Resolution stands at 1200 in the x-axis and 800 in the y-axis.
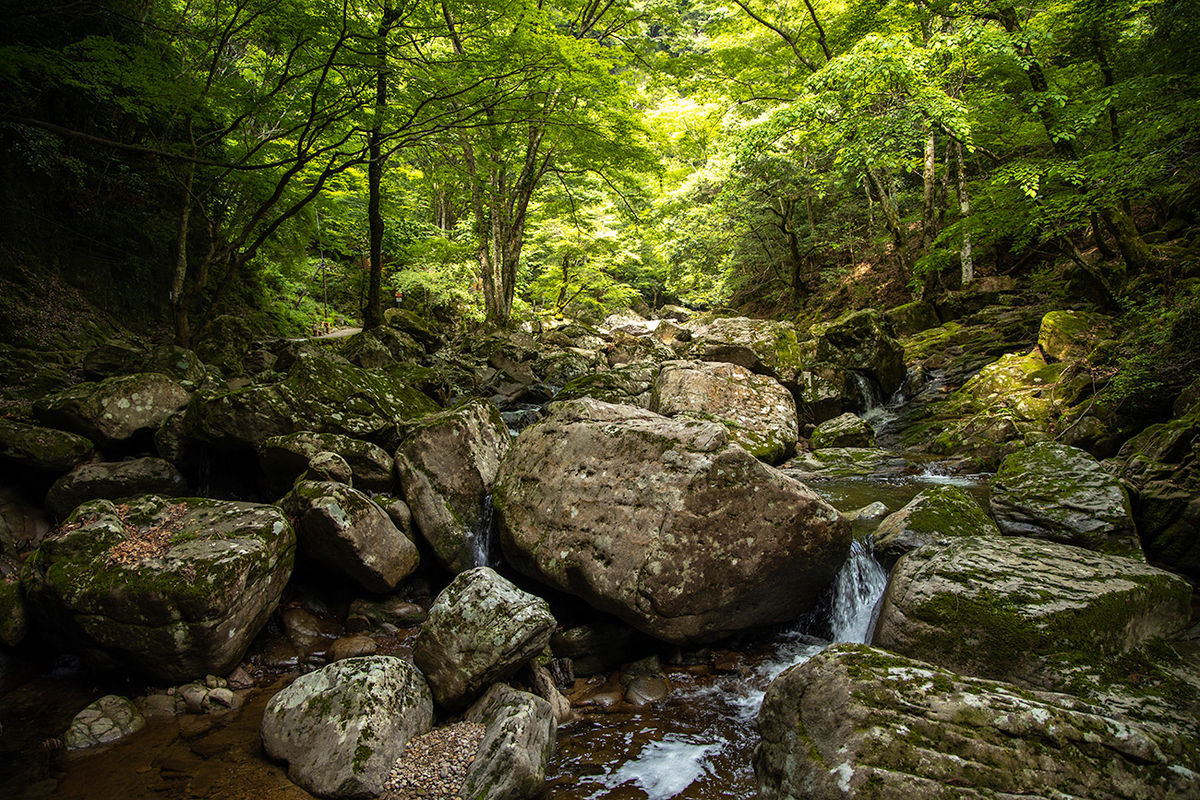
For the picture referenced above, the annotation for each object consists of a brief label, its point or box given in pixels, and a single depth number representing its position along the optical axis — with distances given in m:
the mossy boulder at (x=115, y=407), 5.73
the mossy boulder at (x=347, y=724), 3.14
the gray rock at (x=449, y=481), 5.59
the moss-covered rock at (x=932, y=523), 5.07
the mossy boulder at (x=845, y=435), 10.14
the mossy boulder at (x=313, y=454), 5.63
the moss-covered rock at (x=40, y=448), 5.21
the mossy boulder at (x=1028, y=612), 3.30
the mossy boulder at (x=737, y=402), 8.66
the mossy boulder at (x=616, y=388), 8.59
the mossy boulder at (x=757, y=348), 11.16
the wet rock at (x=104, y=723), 3.44
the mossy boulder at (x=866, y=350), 12.28
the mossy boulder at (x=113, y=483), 5.31
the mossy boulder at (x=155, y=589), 3.79
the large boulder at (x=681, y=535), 4.33
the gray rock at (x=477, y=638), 3.73
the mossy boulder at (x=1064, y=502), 4.95
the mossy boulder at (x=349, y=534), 4.83
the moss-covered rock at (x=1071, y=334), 9.67
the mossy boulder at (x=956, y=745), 2.36
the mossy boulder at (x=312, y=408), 5.83
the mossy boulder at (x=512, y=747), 3.05
